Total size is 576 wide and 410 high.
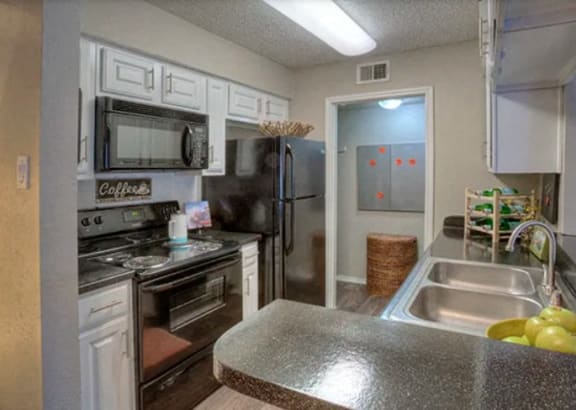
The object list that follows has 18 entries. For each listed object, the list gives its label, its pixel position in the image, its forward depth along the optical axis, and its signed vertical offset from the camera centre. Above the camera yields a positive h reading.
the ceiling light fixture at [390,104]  3.98 +1.05
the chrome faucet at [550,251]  1.24 -0.16
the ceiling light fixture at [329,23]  2.10 +1.13
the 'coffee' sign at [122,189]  2.26 +0.07
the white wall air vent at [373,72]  3.24 +1.13
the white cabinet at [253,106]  2.96 +0.82
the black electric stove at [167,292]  1.78 -0.47
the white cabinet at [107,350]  1.58 -0.65
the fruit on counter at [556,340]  0.66 -0.25
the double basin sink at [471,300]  1.27 -0.35
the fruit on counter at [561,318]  0.73 -0.23
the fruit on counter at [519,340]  0.74 -0.27
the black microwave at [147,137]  1.94 +0.36
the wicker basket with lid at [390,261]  3.98 -0.62
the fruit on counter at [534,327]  0.74 -0.24
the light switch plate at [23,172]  1.42 +0.11
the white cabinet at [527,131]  1.99 +0.39
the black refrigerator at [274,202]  2.75 -0.01
